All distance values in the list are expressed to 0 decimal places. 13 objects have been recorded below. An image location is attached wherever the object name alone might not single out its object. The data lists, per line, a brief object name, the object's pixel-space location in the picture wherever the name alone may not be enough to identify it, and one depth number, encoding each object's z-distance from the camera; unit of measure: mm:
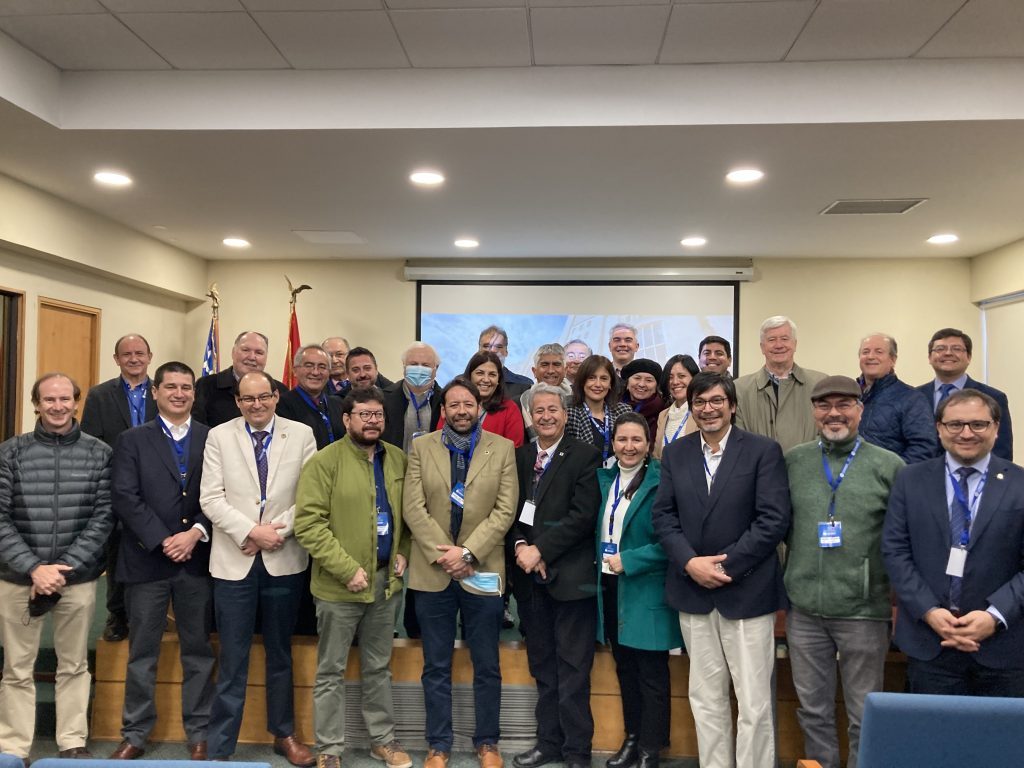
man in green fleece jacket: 2691
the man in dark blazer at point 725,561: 2768
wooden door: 6250
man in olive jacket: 3029
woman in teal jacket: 2975
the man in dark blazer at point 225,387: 3979
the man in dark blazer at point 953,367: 3797
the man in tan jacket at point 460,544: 3117
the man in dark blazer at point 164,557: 3119
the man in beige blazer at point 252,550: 3084
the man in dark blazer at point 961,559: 2406
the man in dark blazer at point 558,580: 3064
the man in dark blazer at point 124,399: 3949
